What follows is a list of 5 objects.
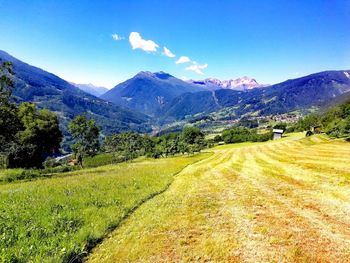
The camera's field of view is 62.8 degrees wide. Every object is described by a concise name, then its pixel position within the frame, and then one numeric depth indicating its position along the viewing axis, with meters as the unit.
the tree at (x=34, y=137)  59.06
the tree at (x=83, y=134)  87.94
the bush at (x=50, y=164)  119.75
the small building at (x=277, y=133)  139.10
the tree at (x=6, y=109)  36.41
